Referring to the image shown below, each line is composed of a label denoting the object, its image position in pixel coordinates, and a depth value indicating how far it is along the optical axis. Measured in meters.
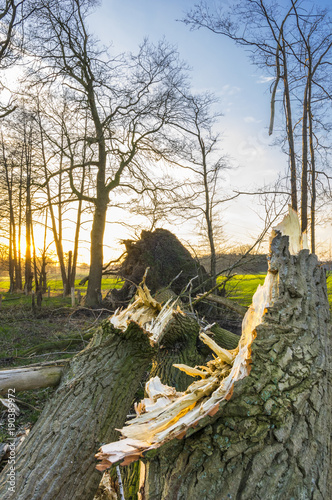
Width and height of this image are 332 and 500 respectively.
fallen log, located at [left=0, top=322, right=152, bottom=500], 1.98
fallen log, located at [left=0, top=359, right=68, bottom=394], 2.74
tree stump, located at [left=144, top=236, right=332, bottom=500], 1.17
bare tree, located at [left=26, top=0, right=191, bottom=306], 11.14
